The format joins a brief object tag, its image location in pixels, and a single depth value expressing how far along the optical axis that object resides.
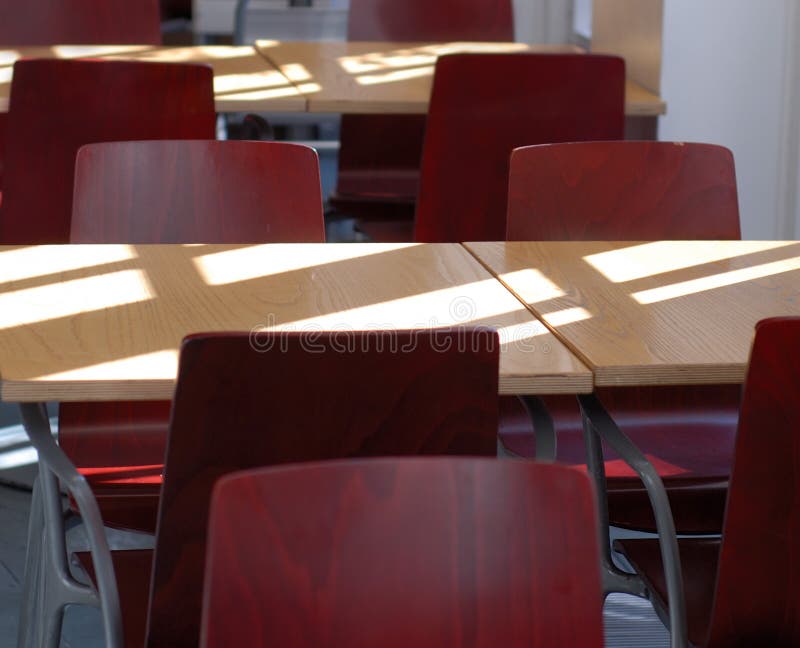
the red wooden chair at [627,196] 3.99
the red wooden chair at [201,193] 3.84
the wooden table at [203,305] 2.63
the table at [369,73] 5.50
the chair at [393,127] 6.26
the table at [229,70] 5.46
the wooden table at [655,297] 2.72
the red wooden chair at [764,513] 2.35
